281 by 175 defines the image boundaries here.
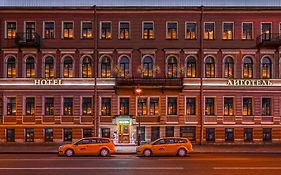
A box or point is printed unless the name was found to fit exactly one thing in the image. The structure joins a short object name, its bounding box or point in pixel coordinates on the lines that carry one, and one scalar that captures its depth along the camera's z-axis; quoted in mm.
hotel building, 43469
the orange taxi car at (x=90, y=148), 31094
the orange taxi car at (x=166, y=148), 31047
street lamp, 38931
